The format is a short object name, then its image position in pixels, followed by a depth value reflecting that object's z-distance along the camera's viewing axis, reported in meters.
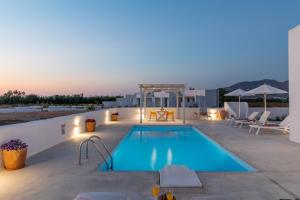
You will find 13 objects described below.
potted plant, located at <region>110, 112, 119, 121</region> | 9.34
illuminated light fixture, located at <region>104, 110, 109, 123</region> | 8.80
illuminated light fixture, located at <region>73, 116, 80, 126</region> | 5.71
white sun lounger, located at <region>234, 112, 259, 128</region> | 7.00
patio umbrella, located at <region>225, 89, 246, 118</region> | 9.02
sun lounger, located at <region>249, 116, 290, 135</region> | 5.62
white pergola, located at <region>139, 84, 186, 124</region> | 8.92
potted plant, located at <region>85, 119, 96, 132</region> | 6.32
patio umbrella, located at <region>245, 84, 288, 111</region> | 6.79
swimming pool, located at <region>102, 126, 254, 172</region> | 3.67
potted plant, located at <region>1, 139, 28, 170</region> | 2.90
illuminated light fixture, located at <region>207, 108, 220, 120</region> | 9.97
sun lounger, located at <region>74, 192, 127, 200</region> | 1.57
